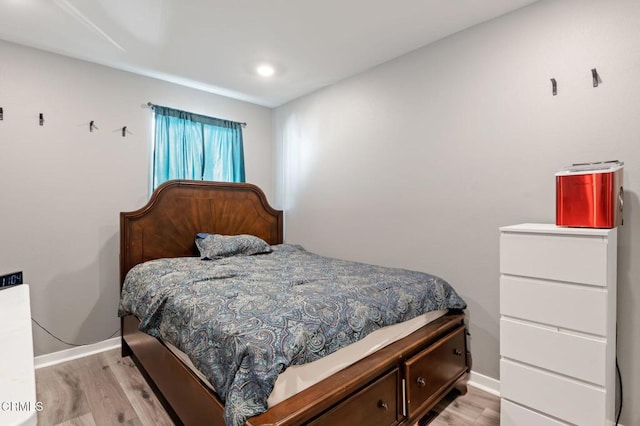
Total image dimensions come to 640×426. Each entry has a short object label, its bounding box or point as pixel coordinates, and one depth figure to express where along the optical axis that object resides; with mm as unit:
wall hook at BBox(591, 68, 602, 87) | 1775
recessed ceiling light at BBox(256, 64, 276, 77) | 2877
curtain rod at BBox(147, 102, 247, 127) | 3107
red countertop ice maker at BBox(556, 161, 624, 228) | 1483
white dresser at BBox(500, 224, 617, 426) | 1438
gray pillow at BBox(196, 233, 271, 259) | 2889
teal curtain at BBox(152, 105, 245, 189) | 3162
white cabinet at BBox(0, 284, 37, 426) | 505
